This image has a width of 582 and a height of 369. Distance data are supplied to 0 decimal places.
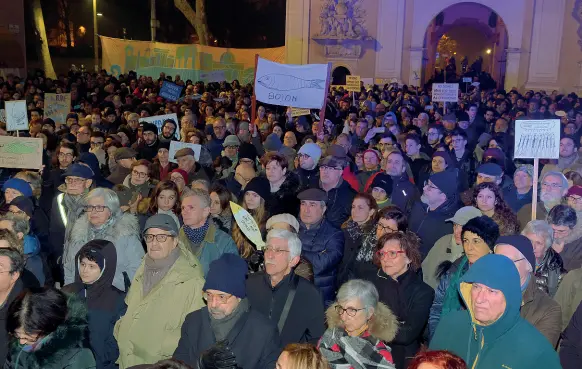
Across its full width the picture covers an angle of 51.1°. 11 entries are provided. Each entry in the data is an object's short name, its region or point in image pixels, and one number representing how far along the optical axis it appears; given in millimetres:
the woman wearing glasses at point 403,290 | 4219
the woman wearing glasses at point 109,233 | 4930
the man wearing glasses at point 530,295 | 3741
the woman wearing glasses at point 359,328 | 3357
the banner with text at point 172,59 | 26891
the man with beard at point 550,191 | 6332
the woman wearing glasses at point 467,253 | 4408
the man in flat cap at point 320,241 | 5238
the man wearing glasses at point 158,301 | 4035
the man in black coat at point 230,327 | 3510
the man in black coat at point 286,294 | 4145
